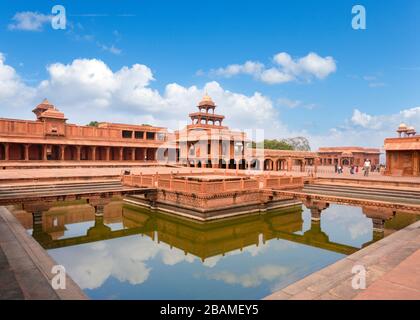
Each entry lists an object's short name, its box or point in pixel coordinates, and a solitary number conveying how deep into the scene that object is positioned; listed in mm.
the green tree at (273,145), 88756
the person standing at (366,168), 32875
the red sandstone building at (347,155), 70188
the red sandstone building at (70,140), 39938
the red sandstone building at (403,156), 30656
